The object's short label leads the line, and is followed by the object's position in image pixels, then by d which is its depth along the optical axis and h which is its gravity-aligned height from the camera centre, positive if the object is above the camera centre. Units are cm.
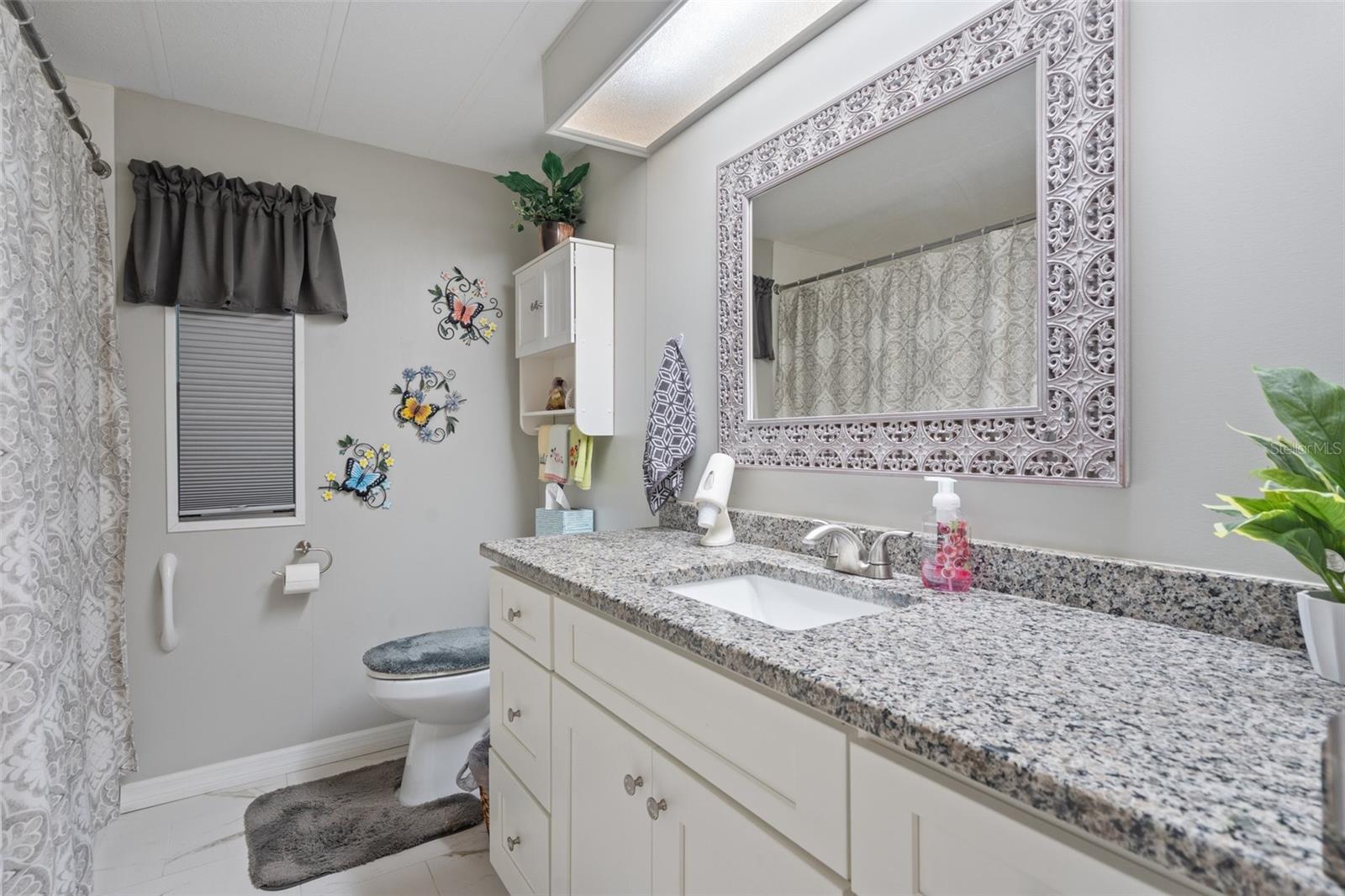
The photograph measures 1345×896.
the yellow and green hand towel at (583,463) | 233 -7
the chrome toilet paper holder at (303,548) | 243 -38
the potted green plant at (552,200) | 234 +88
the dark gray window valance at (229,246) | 215 +68
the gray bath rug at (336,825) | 188 -119
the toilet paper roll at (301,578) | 234 -48
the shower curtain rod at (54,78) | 145 +91
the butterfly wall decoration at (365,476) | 250 -12
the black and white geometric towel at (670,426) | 182 +5
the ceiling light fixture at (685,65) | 142 +92
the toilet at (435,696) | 205 -79
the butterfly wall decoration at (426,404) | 262 +16
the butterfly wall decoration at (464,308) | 271 +56
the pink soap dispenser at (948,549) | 109 -18
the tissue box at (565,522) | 235 -28
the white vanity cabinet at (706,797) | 56 -41
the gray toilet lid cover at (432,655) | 207 -69
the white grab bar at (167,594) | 216 -49
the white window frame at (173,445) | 222 +0
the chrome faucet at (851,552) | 121 -21
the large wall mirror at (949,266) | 99 +33
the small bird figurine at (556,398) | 244 +17
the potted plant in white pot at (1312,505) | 66 -6
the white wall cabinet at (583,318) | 220 +43
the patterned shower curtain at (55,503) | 130 -14
